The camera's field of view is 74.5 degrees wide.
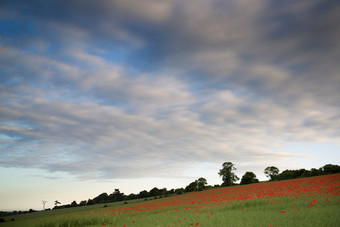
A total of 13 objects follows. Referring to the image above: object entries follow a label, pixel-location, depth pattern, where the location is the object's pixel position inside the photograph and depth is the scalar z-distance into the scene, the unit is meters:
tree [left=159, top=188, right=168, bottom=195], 99.86
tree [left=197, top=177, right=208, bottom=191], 94.72
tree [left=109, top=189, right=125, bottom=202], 117.94
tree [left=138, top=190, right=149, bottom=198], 104.50
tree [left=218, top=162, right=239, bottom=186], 90.85
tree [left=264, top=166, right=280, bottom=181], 93.50
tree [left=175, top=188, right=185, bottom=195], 89.02
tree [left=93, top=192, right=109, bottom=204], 119.81
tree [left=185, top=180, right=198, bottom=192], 96.28
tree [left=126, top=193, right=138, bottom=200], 105.75
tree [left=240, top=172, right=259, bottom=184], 86.29
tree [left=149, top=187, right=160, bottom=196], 104.76
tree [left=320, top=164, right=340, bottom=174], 61.62
